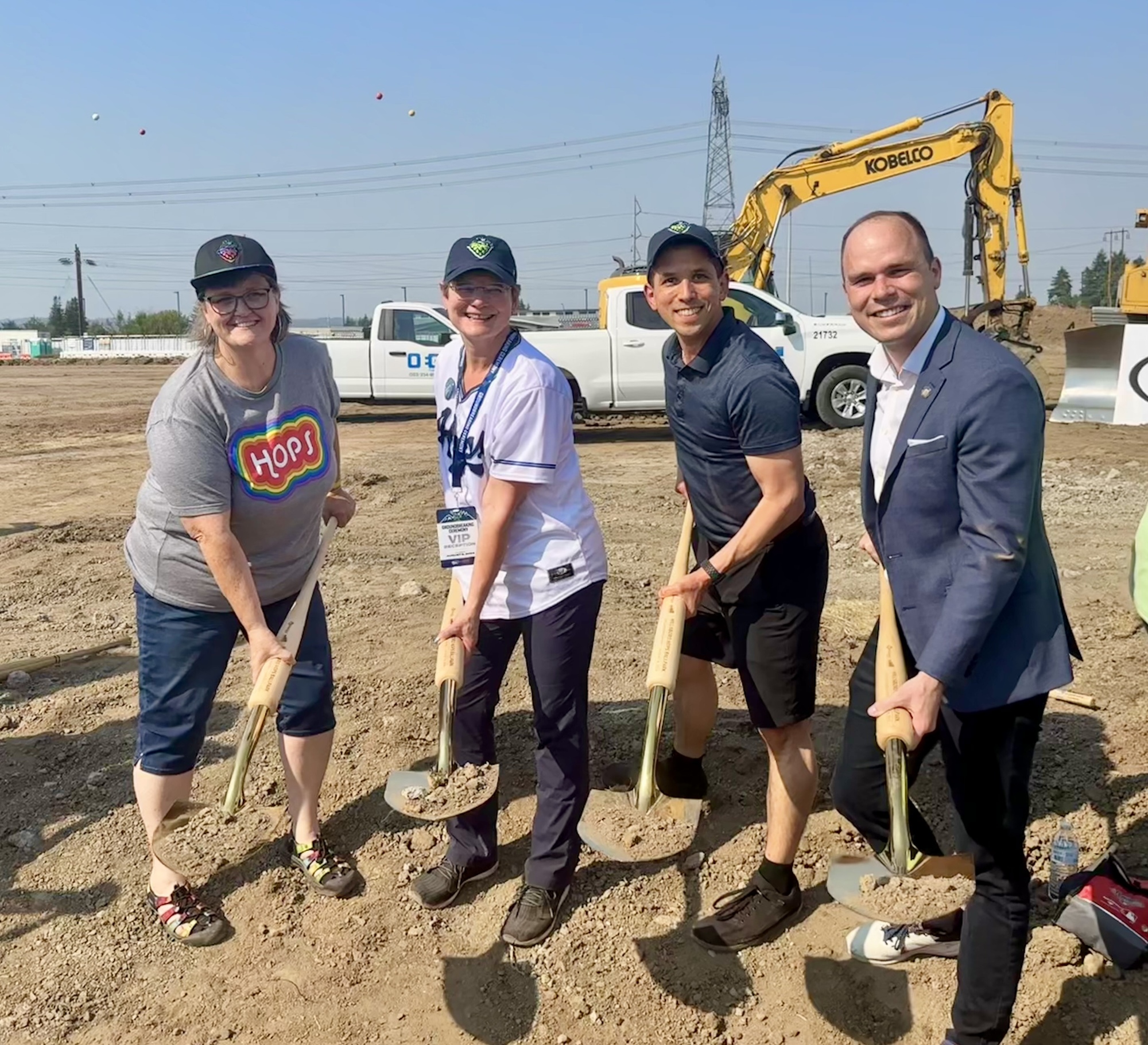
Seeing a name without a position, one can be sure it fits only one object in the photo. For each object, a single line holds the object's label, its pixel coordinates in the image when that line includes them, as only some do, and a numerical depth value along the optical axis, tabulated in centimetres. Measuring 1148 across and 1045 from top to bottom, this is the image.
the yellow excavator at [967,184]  1323
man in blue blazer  193
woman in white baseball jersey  262
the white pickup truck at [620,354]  1239
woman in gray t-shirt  262
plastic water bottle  307
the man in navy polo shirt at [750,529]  258
